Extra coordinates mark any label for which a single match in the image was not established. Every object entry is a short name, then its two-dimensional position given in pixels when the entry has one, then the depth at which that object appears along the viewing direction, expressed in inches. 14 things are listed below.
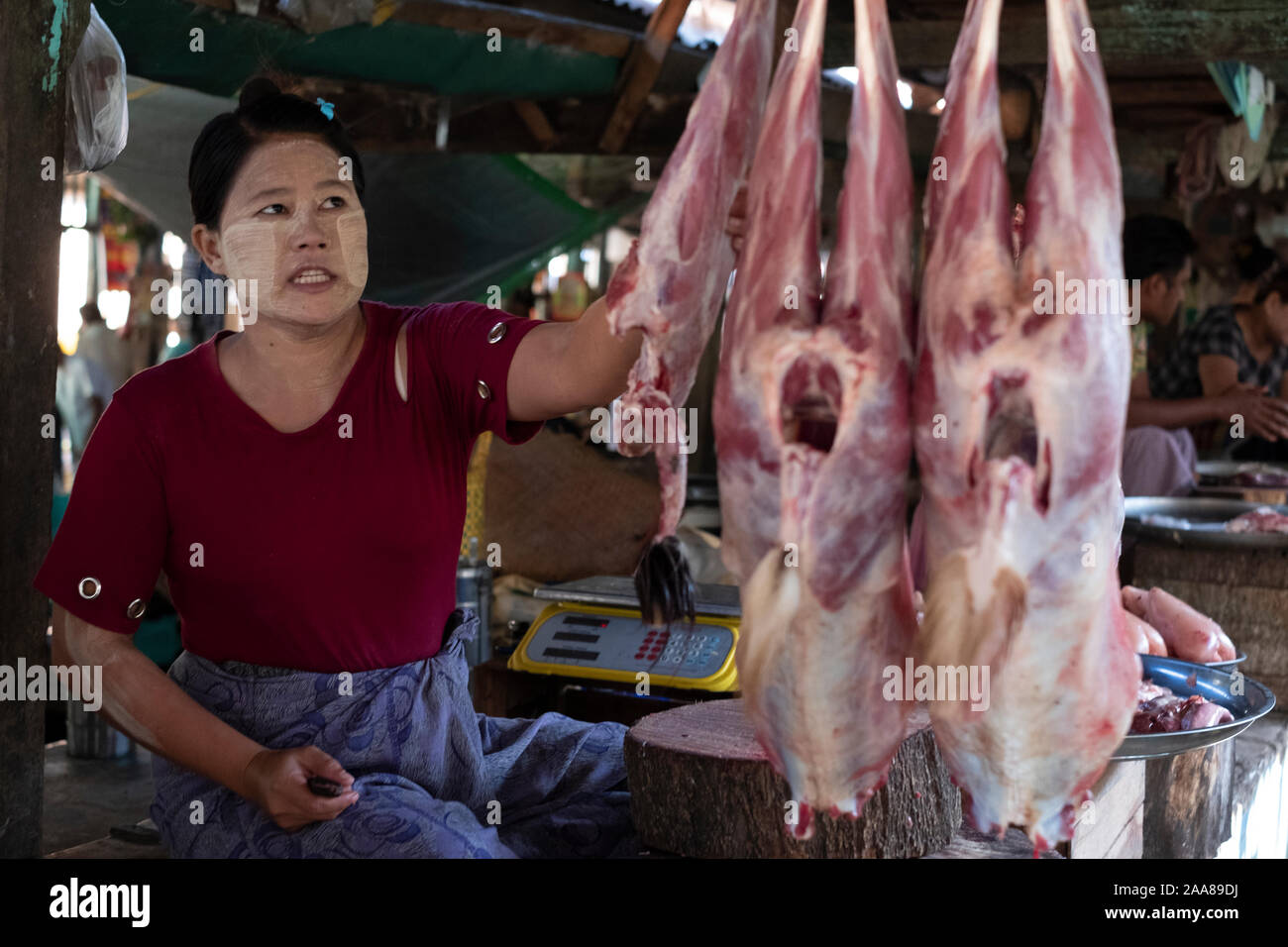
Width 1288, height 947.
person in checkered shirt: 223.6
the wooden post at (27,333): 91.0
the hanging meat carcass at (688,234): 58.4
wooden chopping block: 80.3
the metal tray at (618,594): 146.3
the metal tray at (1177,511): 161.8
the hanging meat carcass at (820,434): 51.2
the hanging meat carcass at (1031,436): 48.4
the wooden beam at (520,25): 157.2
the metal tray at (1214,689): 100.9
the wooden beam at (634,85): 174.9
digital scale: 136.6
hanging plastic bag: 104.2
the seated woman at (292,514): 82.4
